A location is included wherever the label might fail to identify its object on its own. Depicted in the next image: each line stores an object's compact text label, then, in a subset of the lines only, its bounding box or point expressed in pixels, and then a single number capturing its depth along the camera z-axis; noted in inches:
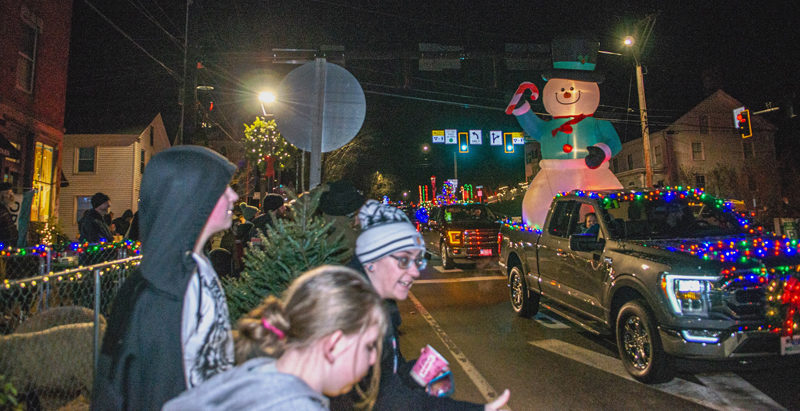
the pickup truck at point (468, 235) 546.9
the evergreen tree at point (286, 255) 108.0
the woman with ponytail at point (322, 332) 51.5
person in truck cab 259.4
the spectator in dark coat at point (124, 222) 483.8
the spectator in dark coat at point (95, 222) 308.3
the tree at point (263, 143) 792.3
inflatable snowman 363.0
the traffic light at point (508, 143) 870.7
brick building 473.7
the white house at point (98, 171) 979.3
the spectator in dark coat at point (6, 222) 256.5
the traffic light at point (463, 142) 880.9
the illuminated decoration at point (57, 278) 101.8
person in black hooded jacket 57.3
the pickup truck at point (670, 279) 160.1
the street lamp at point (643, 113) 739.4
